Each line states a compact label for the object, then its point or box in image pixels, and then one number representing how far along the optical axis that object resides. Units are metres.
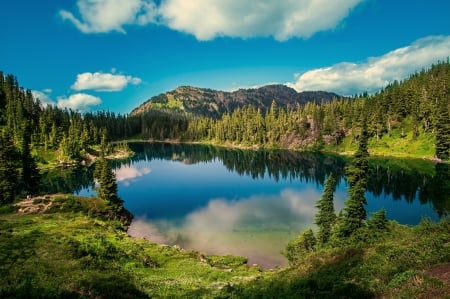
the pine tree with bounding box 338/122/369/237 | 42.19
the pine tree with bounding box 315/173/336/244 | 47.16
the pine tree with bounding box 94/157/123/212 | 70.75
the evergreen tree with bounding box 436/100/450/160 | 126.50
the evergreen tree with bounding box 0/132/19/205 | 72.31
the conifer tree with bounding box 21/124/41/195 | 78.69
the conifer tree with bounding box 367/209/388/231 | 38.81
